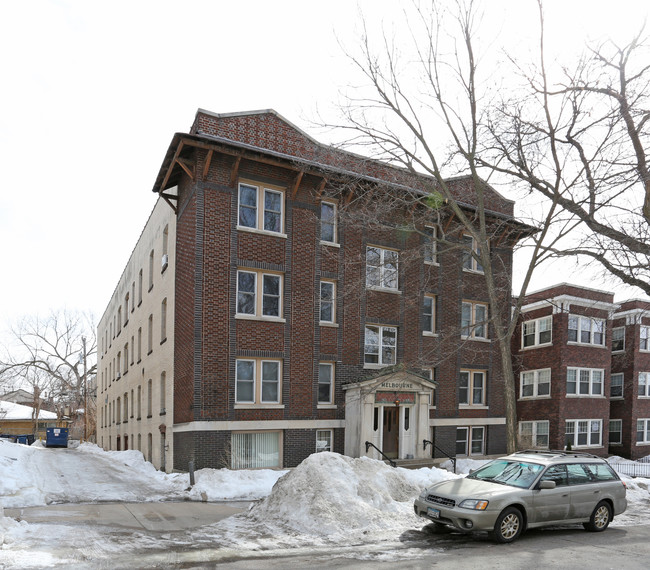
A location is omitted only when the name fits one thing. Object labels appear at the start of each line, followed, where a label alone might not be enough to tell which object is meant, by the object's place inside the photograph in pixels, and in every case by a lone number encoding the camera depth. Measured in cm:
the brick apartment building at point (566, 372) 3294
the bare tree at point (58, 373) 5597
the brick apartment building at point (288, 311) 1969
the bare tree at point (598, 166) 1505
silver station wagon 1008
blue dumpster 4119
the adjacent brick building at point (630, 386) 3678
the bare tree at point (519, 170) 1563
